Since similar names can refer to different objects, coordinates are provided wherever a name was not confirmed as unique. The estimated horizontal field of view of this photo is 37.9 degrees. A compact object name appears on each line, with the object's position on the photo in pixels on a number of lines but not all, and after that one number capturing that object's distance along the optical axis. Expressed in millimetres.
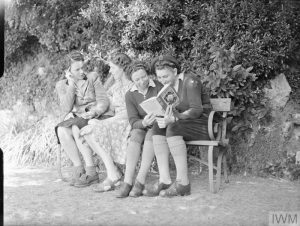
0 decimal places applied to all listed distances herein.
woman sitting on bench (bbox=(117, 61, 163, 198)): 4430
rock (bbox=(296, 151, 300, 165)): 5152
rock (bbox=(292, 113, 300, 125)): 5395
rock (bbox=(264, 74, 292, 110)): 5543
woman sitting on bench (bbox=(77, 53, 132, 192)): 4754
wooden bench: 4496
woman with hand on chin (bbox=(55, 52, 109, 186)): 4965
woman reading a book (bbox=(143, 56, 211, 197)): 4336
